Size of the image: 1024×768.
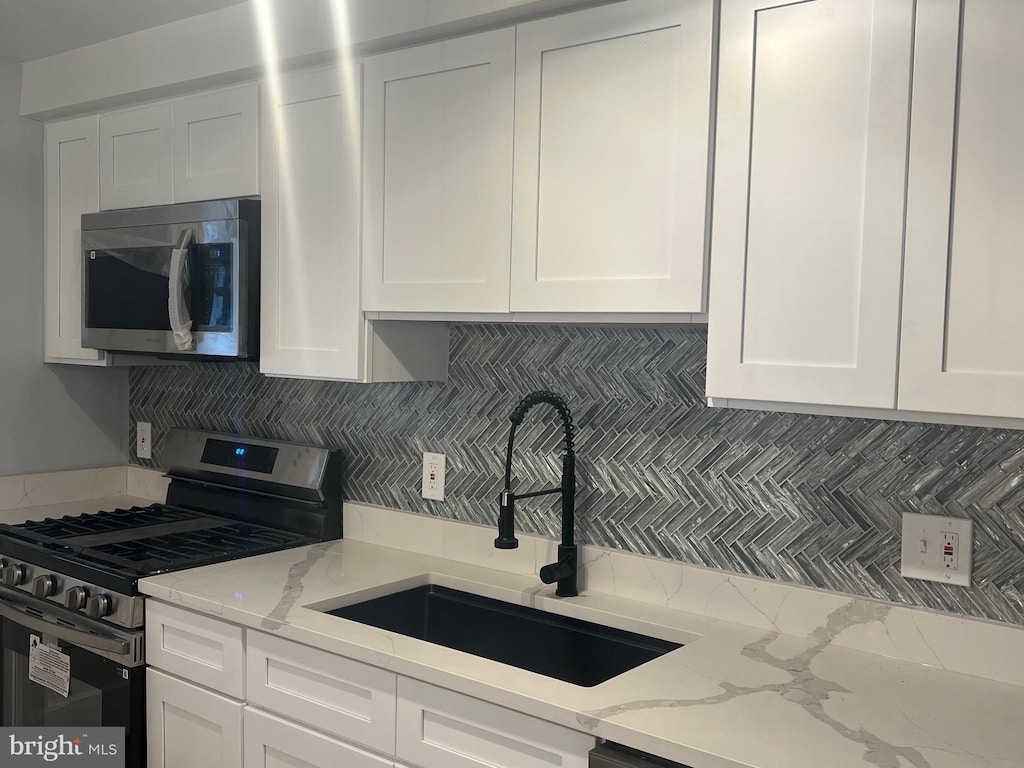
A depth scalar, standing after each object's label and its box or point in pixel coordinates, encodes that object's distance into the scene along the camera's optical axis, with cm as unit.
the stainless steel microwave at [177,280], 250
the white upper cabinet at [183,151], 253
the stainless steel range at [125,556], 228
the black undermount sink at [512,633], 201
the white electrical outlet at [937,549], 171
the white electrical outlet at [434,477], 254
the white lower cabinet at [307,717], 161
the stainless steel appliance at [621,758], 141
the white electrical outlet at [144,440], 341
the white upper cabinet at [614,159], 171
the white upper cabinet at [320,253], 230
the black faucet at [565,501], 210
